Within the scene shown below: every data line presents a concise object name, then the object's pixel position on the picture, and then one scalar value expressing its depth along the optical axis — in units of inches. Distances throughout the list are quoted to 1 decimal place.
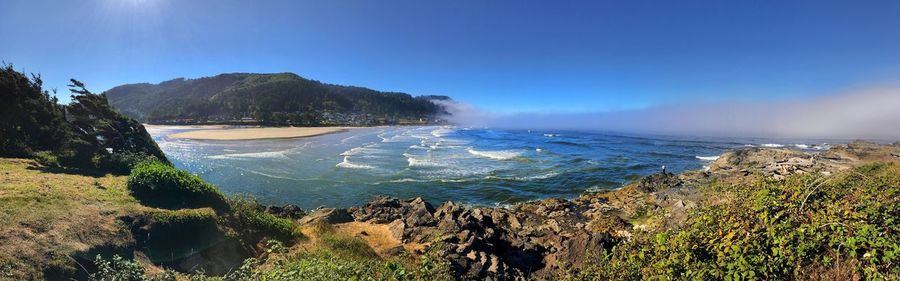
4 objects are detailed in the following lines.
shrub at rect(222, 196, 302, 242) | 481.7
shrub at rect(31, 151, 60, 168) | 569.3
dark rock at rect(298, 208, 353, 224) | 634.2
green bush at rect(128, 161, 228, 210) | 461.1
